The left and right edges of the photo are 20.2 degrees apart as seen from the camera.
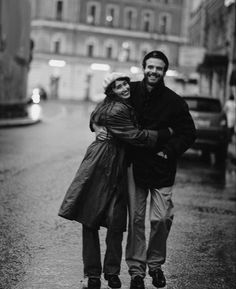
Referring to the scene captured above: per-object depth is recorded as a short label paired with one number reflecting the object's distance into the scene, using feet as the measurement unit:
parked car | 58.34
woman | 17.13
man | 17.83
